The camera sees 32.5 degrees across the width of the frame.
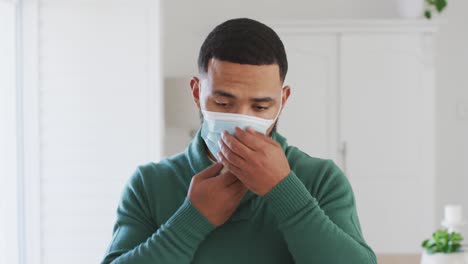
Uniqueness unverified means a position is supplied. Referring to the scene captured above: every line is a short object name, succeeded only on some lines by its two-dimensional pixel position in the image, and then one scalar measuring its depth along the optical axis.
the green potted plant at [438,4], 5.03
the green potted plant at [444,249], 2.20
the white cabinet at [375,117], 4.88
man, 1.02
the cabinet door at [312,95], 4.88
